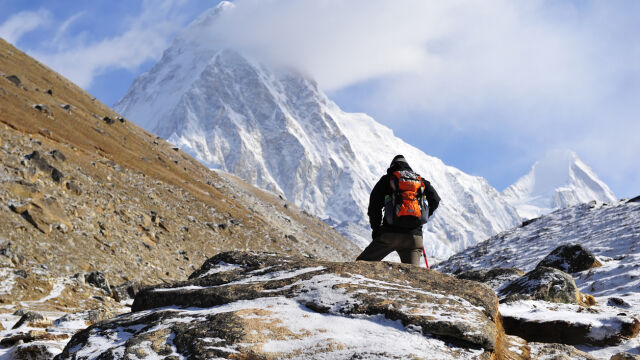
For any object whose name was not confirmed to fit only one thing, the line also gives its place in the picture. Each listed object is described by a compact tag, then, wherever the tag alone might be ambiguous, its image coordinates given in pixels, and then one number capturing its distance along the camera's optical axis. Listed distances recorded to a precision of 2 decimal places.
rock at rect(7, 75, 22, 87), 47.34
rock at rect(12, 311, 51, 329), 9.59
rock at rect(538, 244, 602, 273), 13.55
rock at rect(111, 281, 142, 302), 17.93
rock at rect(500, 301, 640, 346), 6.84
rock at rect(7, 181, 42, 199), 21.80
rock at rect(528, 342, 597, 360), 6.08
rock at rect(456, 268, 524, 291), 12.05
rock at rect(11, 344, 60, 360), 6.94
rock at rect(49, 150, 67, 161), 29.34
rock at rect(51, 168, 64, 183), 26.25
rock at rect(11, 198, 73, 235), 20.50
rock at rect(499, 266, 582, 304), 8.48
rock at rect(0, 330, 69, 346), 7.89
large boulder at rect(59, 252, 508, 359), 5.34
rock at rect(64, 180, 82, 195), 26.78
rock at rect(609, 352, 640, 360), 6.01
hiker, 8.38
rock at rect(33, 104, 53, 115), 42.98
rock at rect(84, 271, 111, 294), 17.67
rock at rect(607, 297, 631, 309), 9.31
